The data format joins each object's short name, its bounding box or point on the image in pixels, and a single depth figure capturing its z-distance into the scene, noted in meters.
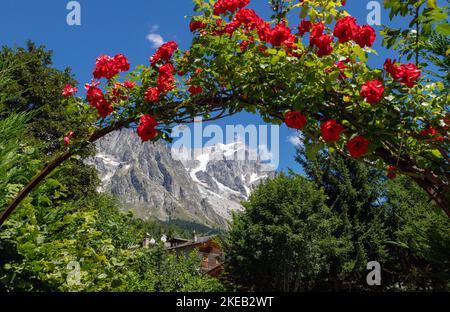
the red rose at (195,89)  4.12
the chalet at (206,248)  59.44
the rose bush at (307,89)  3.41
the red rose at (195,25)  4.04
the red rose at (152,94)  4.07
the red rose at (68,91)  4.67
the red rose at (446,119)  3.51
